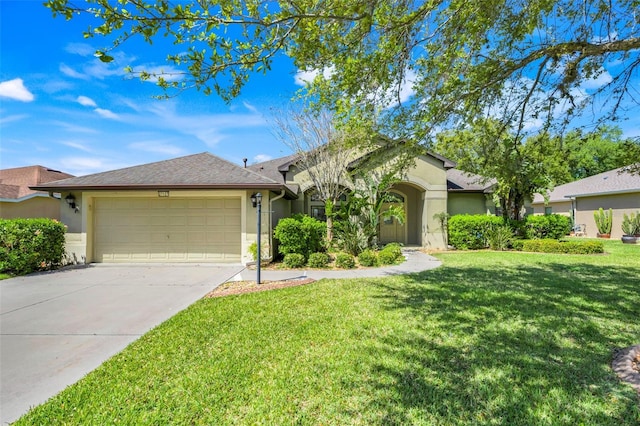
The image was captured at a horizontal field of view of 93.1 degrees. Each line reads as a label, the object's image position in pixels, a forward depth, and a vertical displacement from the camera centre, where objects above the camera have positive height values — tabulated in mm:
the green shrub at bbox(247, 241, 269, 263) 10330 -998
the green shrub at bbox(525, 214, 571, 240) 15359 -326
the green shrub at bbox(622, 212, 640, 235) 16688 -213
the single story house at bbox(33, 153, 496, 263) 10555 +305
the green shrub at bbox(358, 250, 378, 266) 10164 -1270
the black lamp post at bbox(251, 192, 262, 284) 7798 +203
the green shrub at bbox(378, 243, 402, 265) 10422 -1210
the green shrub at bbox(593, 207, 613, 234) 19219 +20
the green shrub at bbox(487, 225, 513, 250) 14359 -820
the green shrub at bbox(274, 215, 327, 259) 10375 -524
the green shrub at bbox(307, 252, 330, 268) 9891 -1288
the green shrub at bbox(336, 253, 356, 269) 9758 -1310
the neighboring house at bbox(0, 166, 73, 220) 16281 +1481
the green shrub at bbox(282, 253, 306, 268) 9891 -1271
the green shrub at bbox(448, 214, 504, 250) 14688 -443
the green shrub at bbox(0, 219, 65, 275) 8820 -661
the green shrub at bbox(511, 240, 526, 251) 14309 -1116
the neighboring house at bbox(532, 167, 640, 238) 18453 +1524
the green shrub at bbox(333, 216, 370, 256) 11648 -539
